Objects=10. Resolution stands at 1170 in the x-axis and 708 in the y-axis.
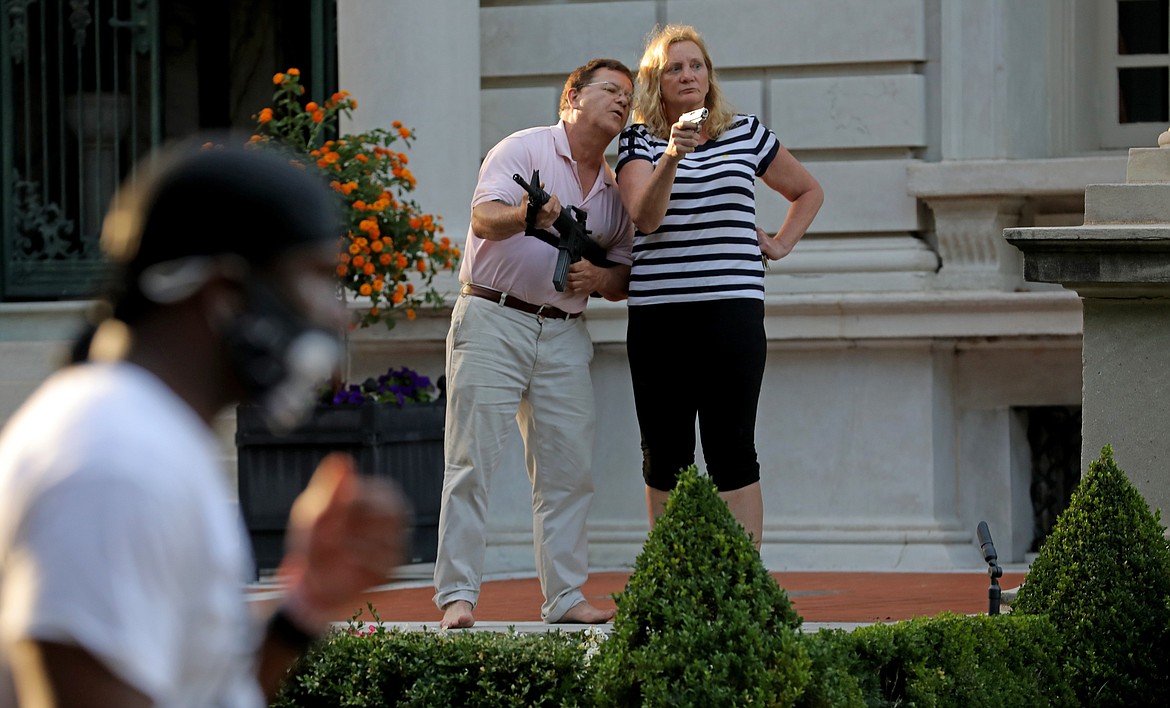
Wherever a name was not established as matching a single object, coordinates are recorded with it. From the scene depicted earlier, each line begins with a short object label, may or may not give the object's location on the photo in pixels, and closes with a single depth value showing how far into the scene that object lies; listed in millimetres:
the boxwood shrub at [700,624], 8789
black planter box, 18344
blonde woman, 12750
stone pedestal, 11898
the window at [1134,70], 20797
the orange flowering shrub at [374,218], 18562
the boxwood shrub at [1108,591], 10906
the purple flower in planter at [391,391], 18672
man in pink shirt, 13445
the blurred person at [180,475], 3471
